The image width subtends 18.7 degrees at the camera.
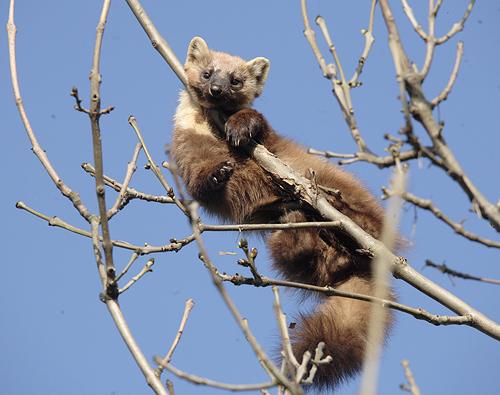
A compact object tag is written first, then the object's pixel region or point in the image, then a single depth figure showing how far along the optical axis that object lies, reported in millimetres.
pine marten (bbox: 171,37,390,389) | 16594
